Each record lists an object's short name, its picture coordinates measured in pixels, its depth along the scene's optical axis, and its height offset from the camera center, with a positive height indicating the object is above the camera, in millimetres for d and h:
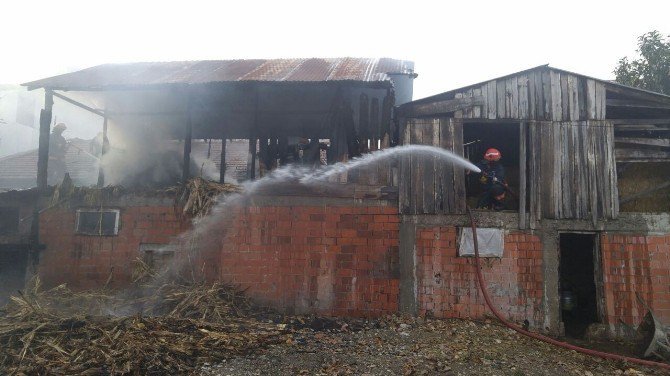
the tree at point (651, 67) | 12430 +4856
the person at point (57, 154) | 12617 +1819
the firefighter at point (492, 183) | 8422 +685
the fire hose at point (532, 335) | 6121 -2136
